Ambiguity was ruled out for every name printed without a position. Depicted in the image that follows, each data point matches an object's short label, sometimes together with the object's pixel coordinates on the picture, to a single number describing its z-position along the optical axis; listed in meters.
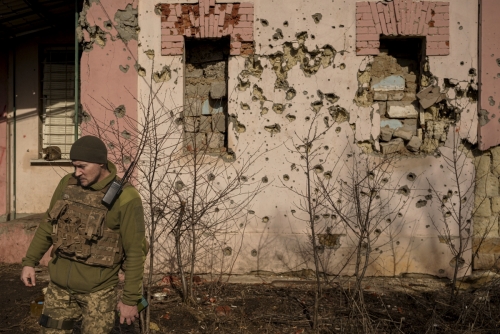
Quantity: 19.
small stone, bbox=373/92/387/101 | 5.58
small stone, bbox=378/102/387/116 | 5.62
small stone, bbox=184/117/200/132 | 5.74
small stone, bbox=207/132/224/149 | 5.76
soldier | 2.79
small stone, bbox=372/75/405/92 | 5.61
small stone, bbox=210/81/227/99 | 5.72
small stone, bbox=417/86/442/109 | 5.47
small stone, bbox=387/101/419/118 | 5.61
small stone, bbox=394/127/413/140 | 5.58
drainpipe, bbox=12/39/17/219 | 7.81
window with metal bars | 7.96
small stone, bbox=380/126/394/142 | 5.59
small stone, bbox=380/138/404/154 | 5.57
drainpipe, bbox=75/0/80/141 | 5.34
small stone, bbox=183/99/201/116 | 5.73
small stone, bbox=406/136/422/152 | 5.54
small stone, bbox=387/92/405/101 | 5.61
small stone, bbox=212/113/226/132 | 5.76
